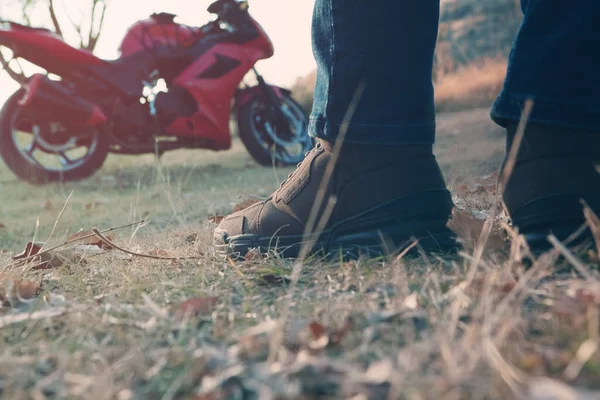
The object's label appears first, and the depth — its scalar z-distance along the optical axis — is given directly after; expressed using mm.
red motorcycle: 4262
